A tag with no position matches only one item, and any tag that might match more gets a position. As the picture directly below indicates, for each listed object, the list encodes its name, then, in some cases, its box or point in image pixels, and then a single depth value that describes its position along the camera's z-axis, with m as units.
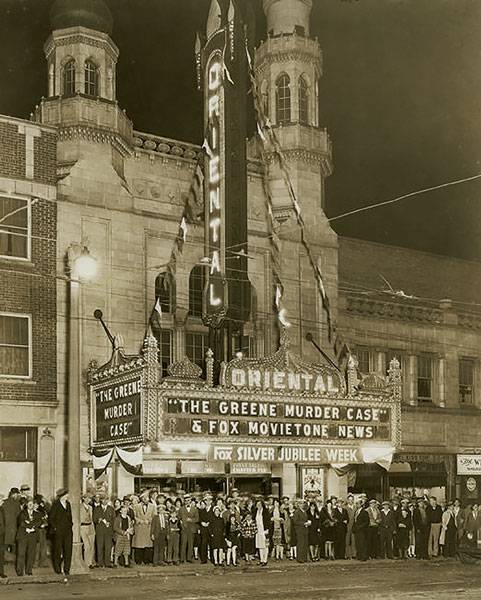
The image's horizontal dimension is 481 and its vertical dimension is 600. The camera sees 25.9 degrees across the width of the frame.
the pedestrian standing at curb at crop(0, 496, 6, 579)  21.77
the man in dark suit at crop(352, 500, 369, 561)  27.33
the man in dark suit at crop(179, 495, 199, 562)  25.28
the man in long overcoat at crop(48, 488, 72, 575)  22.30
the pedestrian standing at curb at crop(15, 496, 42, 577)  22.28
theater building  26.23
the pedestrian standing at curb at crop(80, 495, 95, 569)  23.89
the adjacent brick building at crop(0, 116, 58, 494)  27.12
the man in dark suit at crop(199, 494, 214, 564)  25.23
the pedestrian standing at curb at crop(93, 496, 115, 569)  24.03
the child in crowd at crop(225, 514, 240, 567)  25.53
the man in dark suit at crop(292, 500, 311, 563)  26.16
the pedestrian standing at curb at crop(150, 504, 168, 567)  24.77
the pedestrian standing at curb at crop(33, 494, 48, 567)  23.61
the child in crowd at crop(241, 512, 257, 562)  25.81
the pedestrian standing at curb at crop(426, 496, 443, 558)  28.67
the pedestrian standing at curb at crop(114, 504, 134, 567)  24.38
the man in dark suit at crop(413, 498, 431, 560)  28.38
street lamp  21.67
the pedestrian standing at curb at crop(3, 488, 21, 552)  23.03
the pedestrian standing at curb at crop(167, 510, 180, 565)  25.11
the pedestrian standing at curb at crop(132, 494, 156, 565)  24.67
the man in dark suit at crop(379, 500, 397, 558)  27.83
